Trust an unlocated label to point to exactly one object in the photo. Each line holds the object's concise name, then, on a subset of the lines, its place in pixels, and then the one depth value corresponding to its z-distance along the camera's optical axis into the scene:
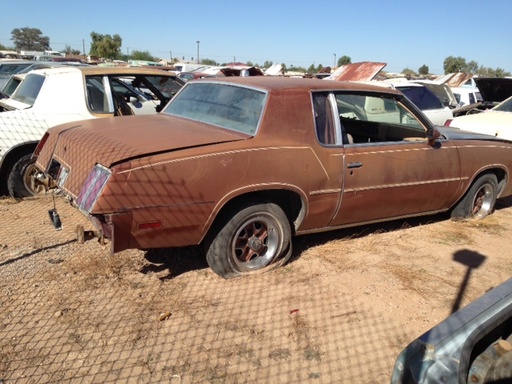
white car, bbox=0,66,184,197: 5.40
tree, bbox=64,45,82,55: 72.57
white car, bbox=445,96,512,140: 6.71
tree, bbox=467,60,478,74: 69.80
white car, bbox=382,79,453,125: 9.16
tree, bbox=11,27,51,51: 71.06
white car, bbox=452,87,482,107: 14.83
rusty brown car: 3.17
